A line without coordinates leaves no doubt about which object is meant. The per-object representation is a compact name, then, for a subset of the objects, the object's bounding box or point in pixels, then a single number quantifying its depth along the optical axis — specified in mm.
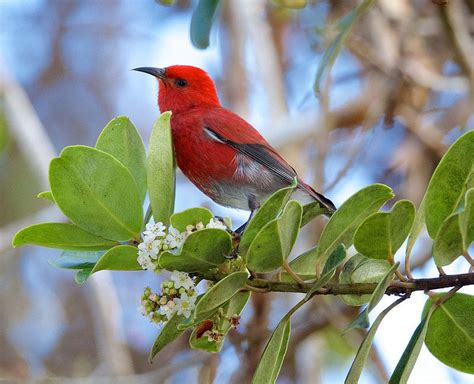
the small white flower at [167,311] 3881
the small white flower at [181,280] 3879
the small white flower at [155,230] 3885
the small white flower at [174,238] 3880
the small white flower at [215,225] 3881
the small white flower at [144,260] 3879
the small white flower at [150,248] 3879
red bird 4128
